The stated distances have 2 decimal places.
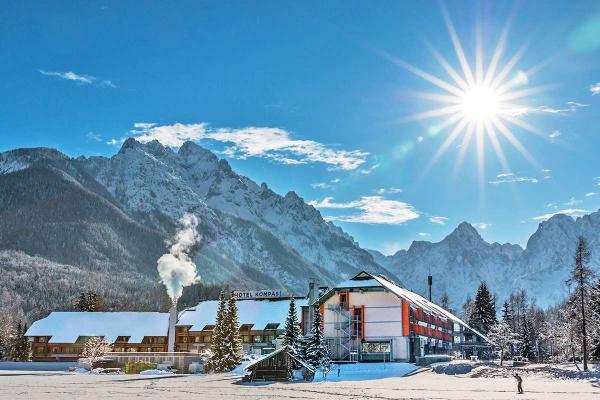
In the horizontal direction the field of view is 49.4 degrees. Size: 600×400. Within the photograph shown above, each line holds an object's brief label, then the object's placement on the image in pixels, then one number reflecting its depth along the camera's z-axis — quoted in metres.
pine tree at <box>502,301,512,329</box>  114.82
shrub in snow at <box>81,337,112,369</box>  86.75
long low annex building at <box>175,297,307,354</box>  111.50
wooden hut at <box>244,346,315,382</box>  59.44
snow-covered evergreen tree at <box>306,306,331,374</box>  67.06
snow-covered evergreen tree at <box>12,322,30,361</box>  110.81
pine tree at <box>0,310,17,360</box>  113.44
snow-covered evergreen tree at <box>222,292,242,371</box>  74.50
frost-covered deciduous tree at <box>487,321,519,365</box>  86.38
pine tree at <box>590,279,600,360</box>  69.55
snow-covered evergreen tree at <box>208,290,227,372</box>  74.31
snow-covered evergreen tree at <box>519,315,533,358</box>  113.12
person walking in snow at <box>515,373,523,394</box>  43.86
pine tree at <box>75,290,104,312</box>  131.50
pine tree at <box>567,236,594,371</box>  64.69
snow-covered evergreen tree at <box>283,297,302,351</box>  67.69
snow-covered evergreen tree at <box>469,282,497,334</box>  124.81
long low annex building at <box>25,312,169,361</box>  114.12
